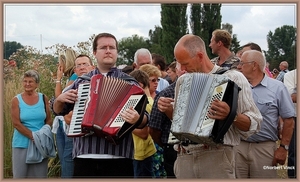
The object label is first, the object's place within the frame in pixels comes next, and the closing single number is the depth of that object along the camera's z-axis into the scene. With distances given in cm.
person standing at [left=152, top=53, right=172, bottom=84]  793
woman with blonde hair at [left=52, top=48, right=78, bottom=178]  600
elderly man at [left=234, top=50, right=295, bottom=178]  501
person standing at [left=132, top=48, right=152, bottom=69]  708
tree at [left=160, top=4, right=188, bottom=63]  1733
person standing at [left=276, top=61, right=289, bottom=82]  1009
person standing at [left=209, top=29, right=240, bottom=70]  622
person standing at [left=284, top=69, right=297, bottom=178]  556
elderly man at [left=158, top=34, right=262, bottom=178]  383
